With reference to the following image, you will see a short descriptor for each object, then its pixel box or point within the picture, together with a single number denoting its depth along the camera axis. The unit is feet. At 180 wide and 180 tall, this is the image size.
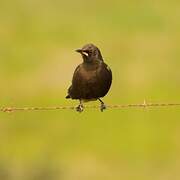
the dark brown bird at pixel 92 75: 42.34
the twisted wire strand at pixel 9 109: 38.29
